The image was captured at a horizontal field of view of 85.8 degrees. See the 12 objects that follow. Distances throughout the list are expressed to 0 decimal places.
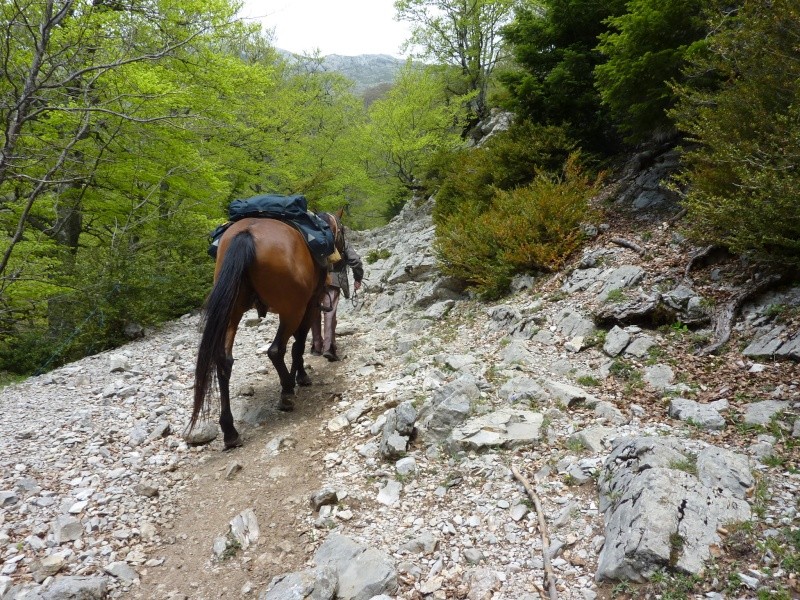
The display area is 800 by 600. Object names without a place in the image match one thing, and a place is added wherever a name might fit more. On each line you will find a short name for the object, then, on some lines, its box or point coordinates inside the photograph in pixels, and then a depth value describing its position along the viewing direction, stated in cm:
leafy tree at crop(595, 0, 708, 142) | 588
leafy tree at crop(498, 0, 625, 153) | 898
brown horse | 403
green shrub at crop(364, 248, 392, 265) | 1362
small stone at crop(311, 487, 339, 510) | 328
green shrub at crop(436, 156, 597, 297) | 710
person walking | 685
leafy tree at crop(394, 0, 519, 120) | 2009
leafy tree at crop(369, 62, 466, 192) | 2050
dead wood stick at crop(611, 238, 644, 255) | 609
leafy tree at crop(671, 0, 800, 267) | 370
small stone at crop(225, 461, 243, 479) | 387
